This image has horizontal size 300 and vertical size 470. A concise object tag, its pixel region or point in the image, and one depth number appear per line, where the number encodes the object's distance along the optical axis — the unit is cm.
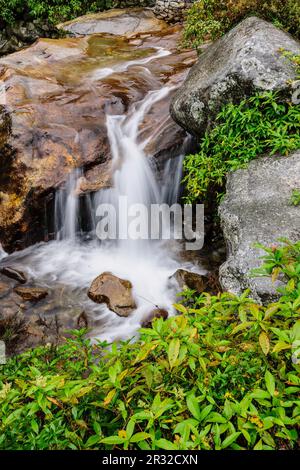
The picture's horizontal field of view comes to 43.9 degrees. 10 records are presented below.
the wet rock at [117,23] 1374
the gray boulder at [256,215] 406
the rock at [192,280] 566
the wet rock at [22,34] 1476
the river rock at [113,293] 550
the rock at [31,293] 574
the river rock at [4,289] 584
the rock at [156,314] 535
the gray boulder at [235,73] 518
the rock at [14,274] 613
